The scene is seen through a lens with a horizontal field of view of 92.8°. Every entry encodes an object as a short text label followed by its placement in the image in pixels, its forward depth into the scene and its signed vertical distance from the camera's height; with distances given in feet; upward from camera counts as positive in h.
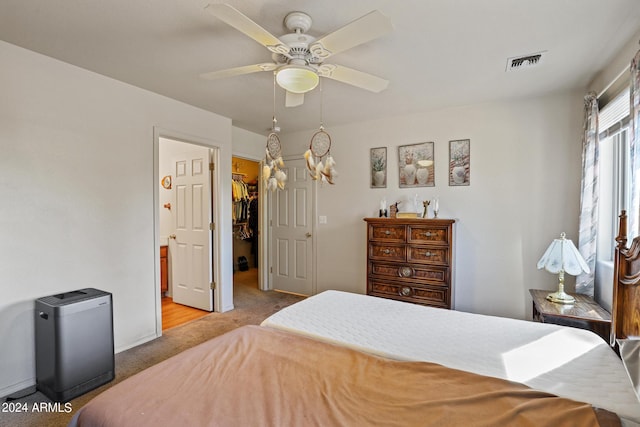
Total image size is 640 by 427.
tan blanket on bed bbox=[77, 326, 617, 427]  3.33 -2.30
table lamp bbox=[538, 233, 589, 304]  7.93 -1.48
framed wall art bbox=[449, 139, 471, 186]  11.35 +1.69
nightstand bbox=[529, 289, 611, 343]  7.14 -2.64
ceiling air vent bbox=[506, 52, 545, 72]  7.54 +3.71
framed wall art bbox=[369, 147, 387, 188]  13.00 +1.77
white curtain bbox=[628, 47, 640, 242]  5.64 +1.36
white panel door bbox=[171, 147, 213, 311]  12.67 -0.94
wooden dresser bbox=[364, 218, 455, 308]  10.42 -1.87
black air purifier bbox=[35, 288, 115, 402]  6.84 -3.16
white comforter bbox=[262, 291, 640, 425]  4.01 -2.36
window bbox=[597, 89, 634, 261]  7.80 +0.85
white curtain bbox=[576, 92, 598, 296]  8.38 +0.22
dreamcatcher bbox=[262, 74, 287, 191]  7.34 +1.03
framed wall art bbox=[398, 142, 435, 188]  12.04 +1.70
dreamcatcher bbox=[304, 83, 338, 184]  7.22 +1.21
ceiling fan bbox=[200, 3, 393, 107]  4.61 +2.86
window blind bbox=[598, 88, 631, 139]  7.13 +2.30
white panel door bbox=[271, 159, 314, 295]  15.20 -1.25
